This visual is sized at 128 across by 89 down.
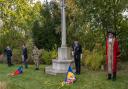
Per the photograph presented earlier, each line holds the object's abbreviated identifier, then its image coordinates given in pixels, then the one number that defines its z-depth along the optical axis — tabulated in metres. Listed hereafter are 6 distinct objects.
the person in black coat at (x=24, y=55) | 7.61
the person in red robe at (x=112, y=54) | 5.31
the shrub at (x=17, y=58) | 9.11
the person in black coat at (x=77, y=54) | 5.98
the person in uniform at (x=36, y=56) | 7.26
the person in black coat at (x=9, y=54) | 8.28
